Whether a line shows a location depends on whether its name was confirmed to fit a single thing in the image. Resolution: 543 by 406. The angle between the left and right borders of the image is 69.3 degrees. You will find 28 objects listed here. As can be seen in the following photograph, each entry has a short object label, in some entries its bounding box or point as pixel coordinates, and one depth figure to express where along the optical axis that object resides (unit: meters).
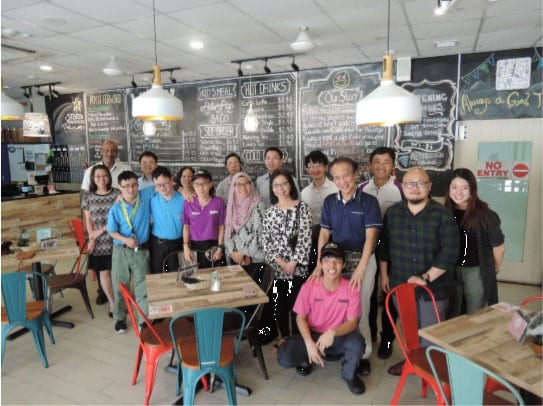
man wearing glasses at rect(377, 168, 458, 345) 2.61
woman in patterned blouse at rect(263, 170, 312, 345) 3.10
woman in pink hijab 3.40
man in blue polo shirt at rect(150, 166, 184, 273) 3.62
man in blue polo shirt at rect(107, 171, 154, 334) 3.49
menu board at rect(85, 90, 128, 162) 6.80
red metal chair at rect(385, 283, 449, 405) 2.22
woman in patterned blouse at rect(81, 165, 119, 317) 3.80
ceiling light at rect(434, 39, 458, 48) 4.07
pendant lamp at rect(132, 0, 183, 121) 2.65
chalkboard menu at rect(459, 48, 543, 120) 4.37
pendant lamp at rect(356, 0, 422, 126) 2.12
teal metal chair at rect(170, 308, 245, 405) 2.17
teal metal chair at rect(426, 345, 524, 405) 1.63
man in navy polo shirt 2.89
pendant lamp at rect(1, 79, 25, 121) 3.19
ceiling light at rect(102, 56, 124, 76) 4.72
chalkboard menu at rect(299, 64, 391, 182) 5.07
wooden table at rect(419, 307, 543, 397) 1.74
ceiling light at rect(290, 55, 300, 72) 4.73
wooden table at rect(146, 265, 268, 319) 2.45
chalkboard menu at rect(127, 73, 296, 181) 5.56
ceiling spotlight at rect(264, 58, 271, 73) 4.86
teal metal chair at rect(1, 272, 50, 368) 2.84
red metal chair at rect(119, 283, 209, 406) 2.48
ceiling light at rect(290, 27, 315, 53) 3.62
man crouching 2.62
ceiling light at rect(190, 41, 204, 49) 4.08
